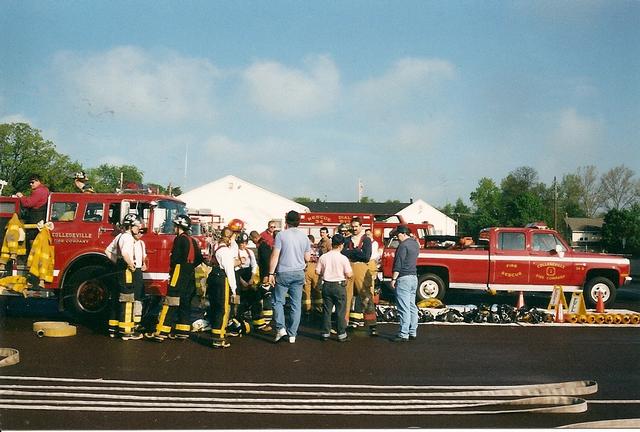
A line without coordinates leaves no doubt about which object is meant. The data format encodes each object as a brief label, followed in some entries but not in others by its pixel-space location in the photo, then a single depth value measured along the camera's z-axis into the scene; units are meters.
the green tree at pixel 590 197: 75.81
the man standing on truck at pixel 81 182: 12.48
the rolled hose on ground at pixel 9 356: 7.81
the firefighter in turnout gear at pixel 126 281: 9.94
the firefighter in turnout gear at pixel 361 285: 11.20
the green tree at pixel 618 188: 68.00
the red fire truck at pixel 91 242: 11.45
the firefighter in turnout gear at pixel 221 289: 9.52
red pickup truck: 15.52
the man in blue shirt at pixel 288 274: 9.99
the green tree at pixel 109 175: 97.81
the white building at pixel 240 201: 52.16
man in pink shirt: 10.21
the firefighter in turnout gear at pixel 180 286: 9.79
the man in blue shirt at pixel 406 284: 10.45
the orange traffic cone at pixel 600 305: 13.53
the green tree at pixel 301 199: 111.38
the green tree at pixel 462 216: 83.03
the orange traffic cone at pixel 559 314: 12.69
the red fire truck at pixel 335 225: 21.22
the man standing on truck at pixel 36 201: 11.70
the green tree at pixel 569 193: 77.75
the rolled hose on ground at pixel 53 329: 10.09
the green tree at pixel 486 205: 73.00
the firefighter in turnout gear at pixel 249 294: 11.17
